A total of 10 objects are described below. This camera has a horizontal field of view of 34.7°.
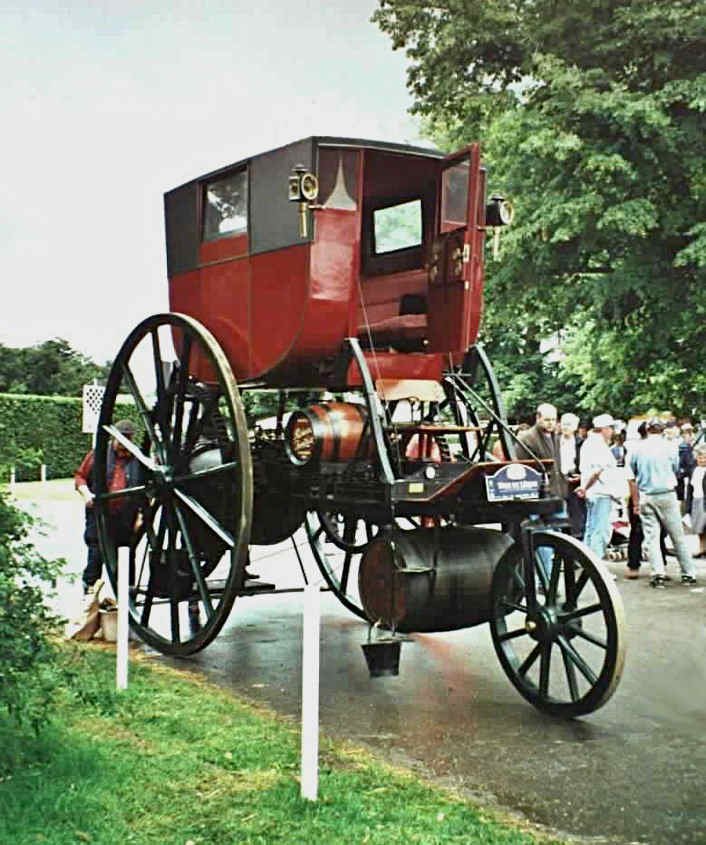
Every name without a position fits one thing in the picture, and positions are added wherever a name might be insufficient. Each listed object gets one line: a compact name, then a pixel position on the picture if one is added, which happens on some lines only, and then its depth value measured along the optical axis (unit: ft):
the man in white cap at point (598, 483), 39.52
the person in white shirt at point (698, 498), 46.47
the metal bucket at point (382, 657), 21.75
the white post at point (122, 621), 22.76
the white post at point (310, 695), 16.33
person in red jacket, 29.12
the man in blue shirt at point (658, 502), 39.55
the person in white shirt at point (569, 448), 36.52
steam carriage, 22.22
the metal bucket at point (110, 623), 27.53
